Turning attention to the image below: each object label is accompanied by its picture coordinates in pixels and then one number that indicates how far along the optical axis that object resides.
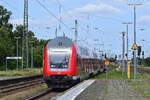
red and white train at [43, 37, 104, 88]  30.09
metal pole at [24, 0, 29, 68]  64.41
